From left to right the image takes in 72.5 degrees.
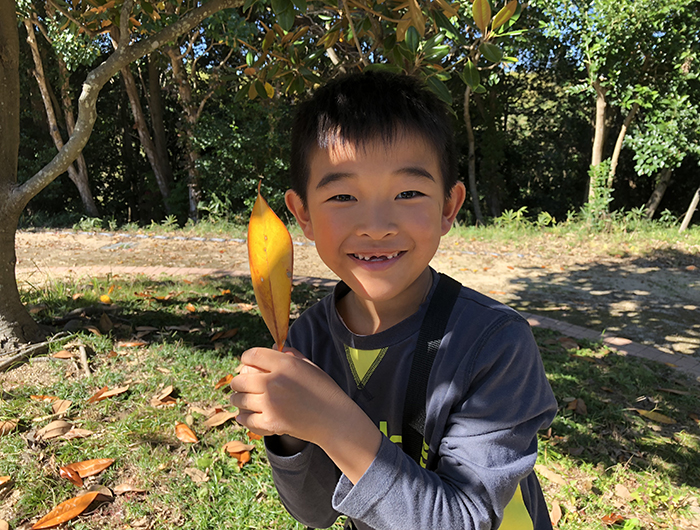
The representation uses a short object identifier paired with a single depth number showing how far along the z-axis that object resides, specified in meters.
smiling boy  0.85
